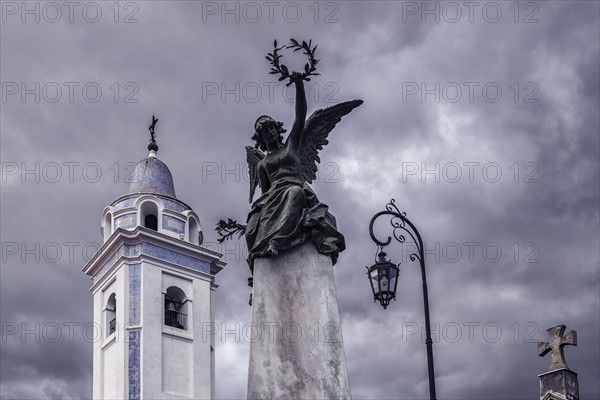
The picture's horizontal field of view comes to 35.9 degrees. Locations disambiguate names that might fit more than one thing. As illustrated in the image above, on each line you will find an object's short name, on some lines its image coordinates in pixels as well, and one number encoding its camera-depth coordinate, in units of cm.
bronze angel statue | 759
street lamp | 1138
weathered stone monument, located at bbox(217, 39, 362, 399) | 723
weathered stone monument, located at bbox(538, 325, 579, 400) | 1911
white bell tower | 2964
